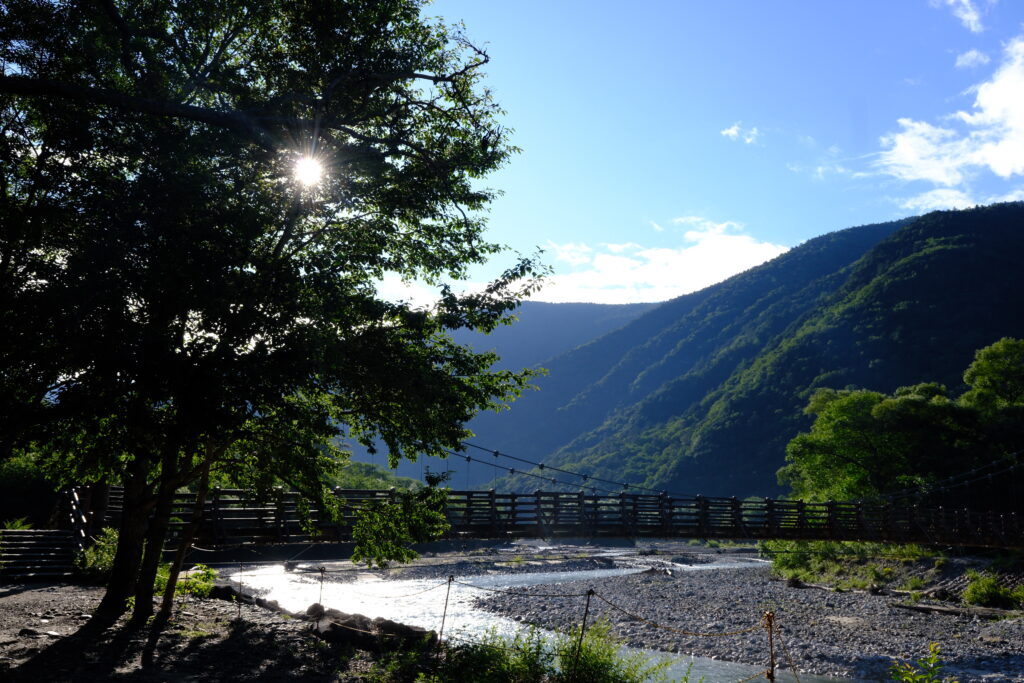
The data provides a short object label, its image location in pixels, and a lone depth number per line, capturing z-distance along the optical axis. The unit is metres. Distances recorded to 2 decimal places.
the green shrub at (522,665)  8.52
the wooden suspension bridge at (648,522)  14.57
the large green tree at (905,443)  35.22
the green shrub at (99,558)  15.10
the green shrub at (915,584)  27.28
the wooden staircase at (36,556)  14.61
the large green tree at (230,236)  5.86
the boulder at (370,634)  10.86
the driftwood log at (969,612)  21.75
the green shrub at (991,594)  23.12
